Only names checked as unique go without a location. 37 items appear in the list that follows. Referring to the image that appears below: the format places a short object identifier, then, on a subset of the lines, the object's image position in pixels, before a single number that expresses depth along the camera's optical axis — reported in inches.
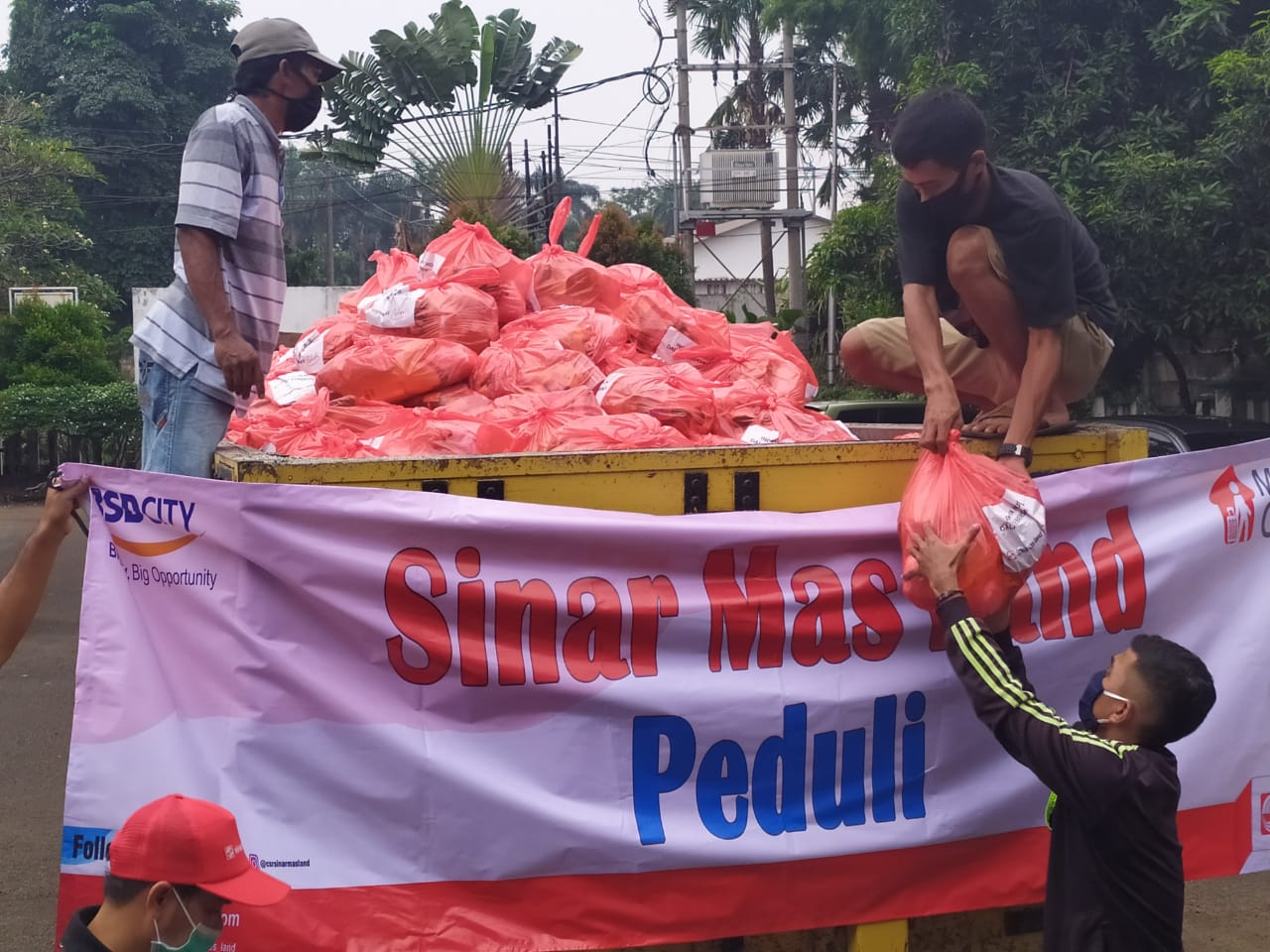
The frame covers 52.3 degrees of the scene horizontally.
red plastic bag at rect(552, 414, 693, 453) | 142.3
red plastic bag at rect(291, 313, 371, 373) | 178.2
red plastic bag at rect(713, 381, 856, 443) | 155.0
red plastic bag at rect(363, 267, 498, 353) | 175.5
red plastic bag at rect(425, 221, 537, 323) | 190.5
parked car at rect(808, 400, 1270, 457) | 237.3
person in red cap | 73.5
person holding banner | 95.0
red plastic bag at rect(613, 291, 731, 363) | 191.0
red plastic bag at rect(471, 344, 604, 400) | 165.3
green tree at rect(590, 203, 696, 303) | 817.5
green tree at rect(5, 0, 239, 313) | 1517.0
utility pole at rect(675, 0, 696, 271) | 925.8
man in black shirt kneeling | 127.6
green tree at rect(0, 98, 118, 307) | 999.0
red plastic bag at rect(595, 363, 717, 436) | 153.9
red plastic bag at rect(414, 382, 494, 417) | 161.3
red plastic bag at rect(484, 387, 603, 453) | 145.7
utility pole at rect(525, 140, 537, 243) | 1059.1
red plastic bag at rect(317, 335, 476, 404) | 165.6
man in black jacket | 93.0
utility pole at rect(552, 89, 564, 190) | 1231.2
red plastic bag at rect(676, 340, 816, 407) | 185.3
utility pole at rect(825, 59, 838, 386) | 850.1
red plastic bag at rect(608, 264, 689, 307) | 204.2
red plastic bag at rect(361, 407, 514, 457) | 141.5
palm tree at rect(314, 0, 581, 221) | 854.5
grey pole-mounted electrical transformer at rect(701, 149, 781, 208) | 1023.0
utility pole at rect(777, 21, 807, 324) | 925.2
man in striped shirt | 126.7
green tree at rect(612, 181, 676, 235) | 2511.1
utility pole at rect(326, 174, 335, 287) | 1999.3
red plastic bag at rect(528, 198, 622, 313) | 196.1
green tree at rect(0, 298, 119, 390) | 827.4
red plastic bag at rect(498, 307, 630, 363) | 175.2
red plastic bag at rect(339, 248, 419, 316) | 198.8
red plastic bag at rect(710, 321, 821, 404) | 189.2
